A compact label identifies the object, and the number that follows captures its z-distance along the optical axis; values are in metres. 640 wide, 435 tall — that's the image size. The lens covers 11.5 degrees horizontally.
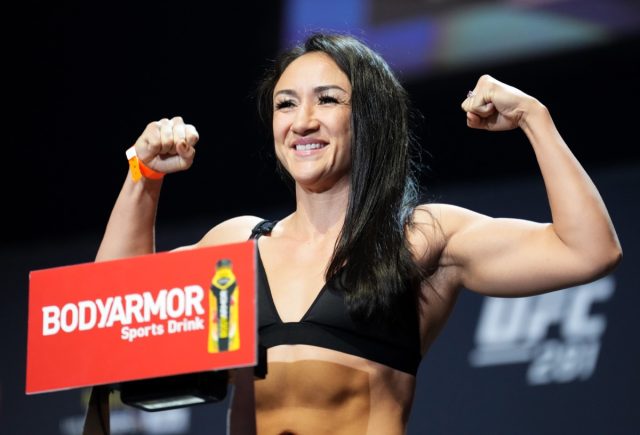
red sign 3.48
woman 3.77
